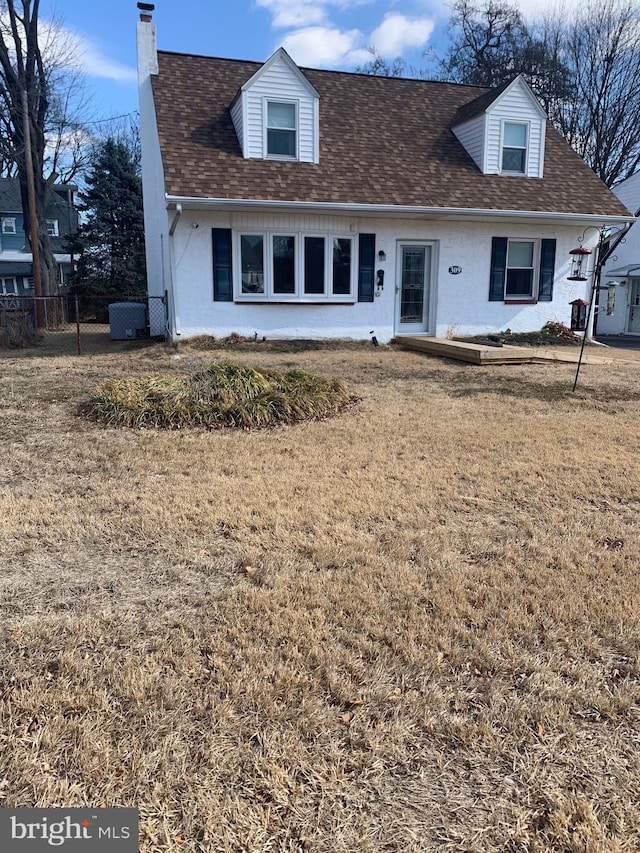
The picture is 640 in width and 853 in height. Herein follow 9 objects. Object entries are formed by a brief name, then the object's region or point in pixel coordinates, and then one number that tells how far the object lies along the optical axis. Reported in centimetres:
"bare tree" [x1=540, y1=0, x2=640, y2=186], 2408
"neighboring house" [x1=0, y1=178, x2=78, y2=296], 3425
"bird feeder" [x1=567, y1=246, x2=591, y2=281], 1427
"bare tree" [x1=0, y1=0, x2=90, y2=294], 1923
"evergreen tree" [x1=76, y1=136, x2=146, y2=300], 2494
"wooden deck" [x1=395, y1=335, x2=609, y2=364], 1079
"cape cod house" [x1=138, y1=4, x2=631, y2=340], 1214
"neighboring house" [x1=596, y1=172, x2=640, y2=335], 2258
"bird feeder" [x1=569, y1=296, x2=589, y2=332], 1486
